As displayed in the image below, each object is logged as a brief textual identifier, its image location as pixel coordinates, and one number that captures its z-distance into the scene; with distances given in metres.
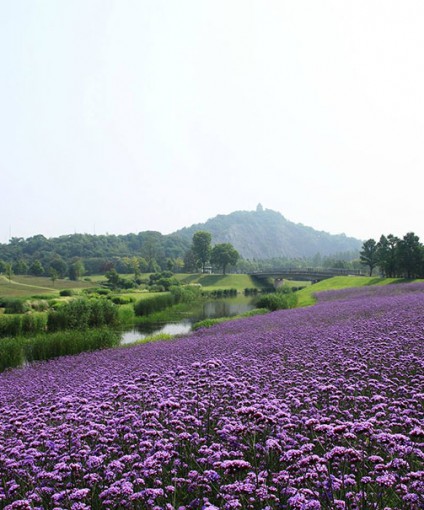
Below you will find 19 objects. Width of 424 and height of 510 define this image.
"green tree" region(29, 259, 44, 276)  130.11
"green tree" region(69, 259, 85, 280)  130.62
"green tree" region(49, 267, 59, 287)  96.47
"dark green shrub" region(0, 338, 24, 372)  24.70
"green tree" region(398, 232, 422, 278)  75.06
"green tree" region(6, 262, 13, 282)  93.41
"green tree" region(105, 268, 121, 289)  94.75
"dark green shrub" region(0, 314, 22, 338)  35.12
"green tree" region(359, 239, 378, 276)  94.38
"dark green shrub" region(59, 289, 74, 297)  67.76
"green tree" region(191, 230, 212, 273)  156.50
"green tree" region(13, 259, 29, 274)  140.60
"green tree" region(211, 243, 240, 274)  149.38
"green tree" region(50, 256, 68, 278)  147.00
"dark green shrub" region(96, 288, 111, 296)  72.71
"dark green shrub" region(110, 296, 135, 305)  57.61
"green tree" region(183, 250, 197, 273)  165.68
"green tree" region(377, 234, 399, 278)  79.75
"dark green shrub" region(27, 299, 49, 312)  47.68
